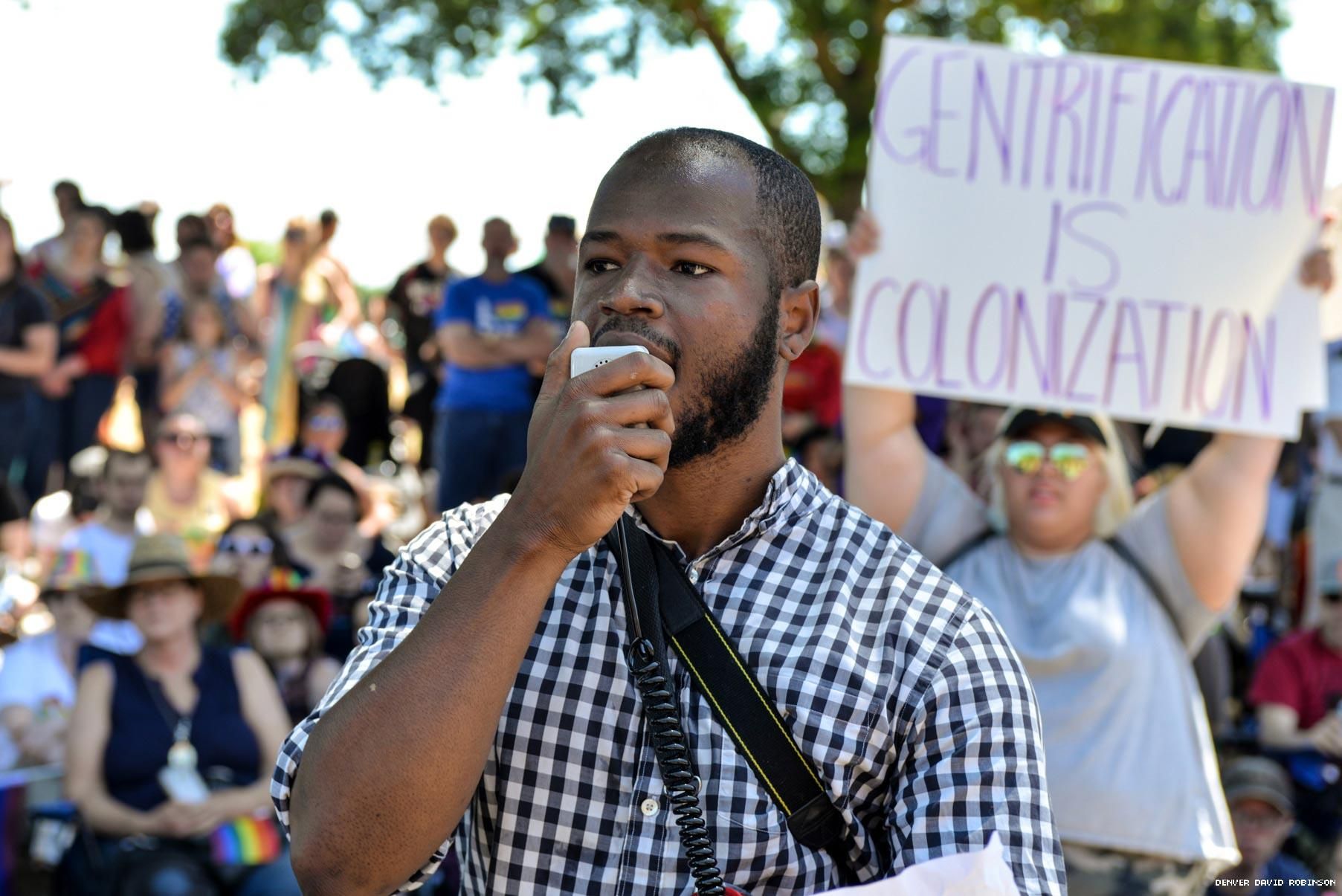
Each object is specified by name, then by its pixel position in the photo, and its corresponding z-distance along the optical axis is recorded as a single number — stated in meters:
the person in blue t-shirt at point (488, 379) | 8.28
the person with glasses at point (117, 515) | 7.61
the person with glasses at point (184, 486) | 8.82
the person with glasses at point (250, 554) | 7.22
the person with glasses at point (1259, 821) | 5.60
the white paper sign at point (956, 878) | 1.64
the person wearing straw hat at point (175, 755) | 5.36
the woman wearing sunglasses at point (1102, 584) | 3.85
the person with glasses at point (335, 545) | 7.51
